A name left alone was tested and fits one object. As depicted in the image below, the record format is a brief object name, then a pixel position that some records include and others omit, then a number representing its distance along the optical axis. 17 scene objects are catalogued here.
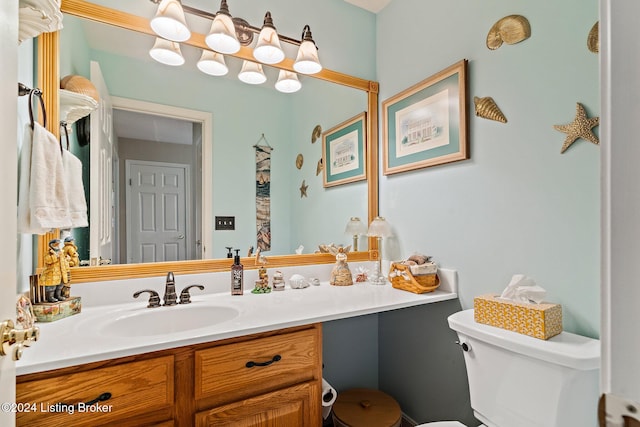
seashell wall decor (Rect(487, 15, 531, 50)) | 1.21
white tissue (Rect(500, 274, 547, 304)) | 1.09
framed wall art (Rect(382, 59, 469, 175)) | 1.44
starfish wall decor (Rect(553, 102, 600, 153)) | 1.02
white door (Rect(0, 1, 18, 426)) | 0.58
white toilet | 0.88
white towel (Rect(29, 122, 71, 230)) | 0.93
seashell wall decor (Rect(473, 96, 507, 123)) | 1.29
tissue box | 0.99
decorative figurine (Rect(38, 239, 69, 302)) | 1.06
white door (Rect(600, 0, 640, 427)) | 0.34
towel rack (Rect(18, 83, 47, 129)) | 0.90
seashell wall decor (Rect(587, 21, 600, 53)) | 1.01
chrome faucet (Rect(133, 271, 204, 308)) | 1.26
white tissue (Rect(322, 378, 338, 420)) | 1.52
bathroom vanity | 0.81
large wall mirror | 1.32
